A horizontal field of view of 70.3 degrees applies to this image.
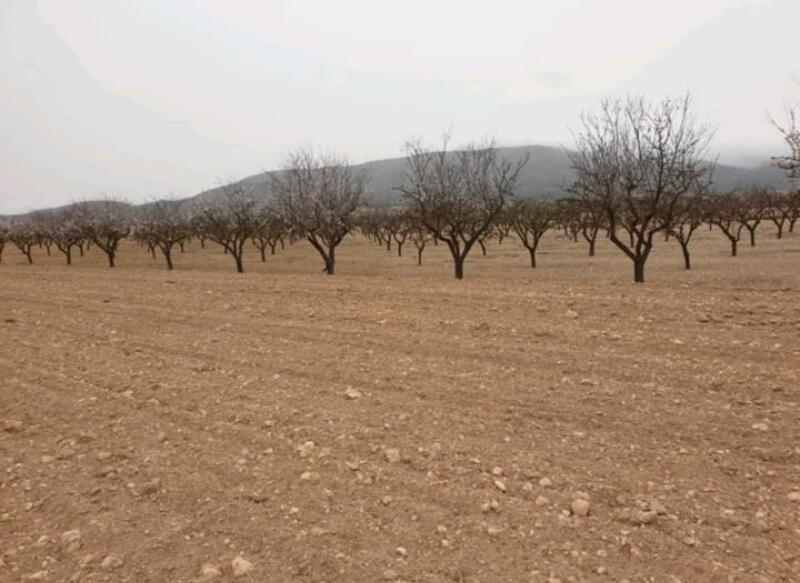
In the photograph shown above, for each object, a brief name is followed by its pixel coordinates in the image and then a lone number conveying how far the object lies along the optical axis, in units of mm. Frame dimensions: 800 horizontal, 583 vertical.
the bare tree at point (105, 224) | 41875
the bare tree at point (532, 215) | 41094
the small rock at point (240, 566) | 3025
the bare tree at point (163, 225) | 41312
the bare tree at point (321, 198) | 26562
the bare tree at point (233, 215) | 34500
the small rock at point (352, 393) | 5438
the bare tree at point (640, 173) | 17391
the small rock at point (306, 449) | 4324
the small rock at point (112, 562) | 3115
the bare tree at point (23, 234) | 49844
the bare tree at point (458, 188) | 22062
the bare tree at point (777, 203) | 43531
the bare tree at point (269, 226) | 36656
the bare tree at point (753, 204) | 42375
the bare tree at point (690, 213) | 21675
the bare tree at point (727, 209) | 36562
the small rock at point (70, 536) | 3387
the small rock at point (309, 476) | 3939
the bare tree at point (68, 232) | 43938
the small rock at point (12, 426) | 5035
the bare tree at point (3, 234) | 51800
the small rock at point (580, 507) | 3412
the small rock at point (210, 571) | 3014
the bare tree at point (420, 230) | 36738
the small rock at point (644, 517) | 3297
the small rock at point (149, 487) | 3881
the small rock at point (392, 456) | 4168
